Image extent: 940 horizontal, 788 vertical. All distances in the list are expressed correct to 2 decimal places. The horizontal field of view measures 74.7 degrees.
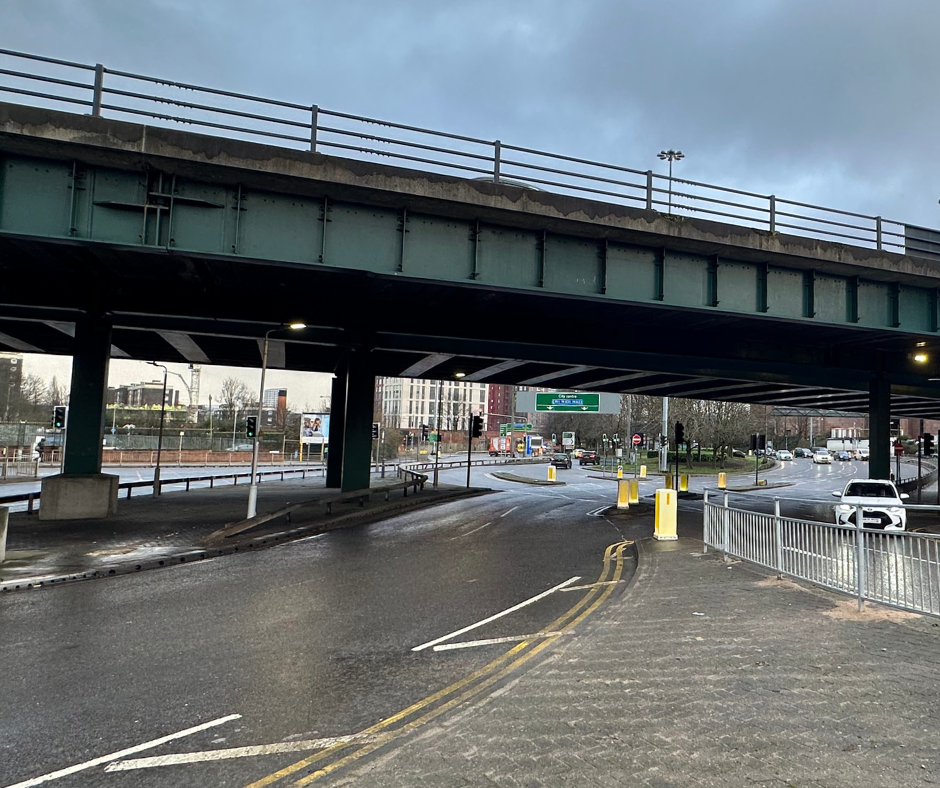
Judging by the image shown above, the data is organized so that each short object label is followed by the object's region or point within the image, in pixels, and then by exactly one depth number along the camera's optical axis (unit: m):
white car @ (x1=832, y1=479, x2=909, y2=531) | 16.41
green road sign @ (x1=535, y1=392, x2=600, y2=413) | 60.66
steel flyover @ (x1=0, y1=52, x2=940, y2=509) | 13.66
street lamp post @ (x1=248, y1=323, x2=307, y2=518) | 18.00
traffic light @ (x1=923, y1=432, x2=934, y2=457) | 38.29
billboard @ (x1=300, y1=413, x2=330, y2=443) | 59.22
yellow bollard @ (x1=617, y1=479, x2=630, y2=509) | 25.86
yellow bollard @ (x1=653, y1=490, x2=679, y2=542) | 15.37
